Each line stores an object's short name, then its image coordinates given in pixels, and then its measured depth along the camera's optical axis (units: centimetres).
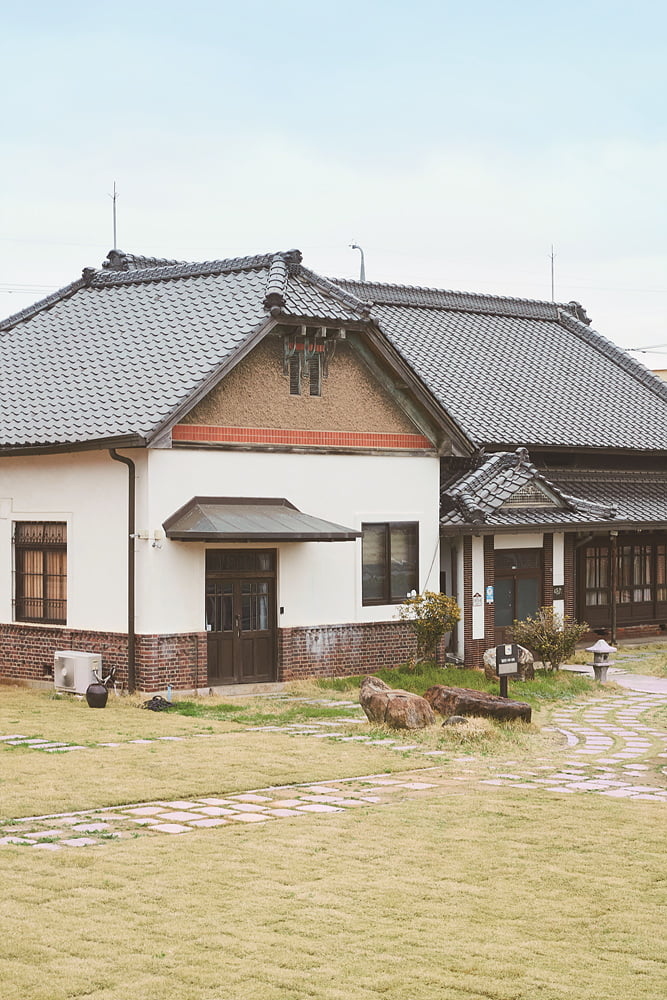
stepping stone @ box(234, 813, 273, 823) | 1180
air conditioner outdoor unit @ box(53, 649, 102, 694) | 2019
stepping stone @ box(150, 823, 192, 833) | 1136
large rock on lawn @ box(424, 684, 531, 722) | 1766
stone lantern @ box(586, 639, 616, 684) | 2297
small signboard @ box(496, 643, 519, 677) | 1902
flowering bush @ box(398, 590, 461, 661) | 2284
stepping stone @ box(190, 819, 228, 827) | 1166
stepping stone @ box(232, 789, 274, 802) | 1277
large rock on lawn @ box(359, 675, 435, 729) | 1703
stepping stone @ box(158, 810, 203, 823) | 1181
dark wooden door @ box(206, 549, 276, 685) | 2102
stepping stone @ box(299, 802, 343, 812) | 1232
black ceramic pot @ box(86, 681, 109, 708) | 1941
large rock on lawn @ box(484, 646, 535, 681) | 2238
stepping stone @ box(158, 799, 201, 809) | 1240
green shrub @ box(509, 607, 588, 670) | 2411
